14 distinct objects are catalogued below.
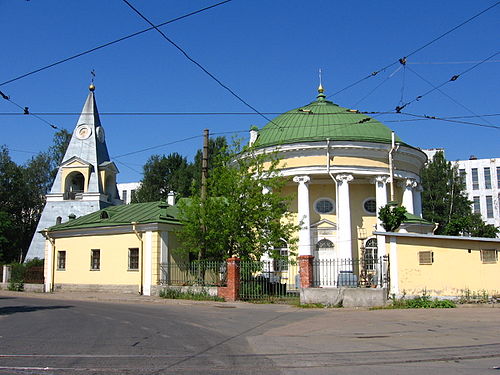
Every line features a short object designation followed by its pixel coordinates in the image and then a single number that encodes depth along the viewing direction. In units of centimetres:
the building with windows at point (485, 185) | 7425
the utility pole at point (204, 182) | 2453
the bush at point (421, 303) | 1822
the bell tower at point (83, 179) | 4084
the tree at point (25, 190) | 5584
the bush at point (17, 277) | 3311
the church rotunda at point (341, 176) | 3141
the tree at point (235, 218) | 2425
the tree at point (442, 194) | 5650
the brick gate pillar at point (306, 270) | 2088
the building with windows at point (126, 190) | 10575
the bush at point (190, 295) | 2314
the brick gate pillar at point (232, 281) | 2256
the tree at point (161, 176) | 6028
